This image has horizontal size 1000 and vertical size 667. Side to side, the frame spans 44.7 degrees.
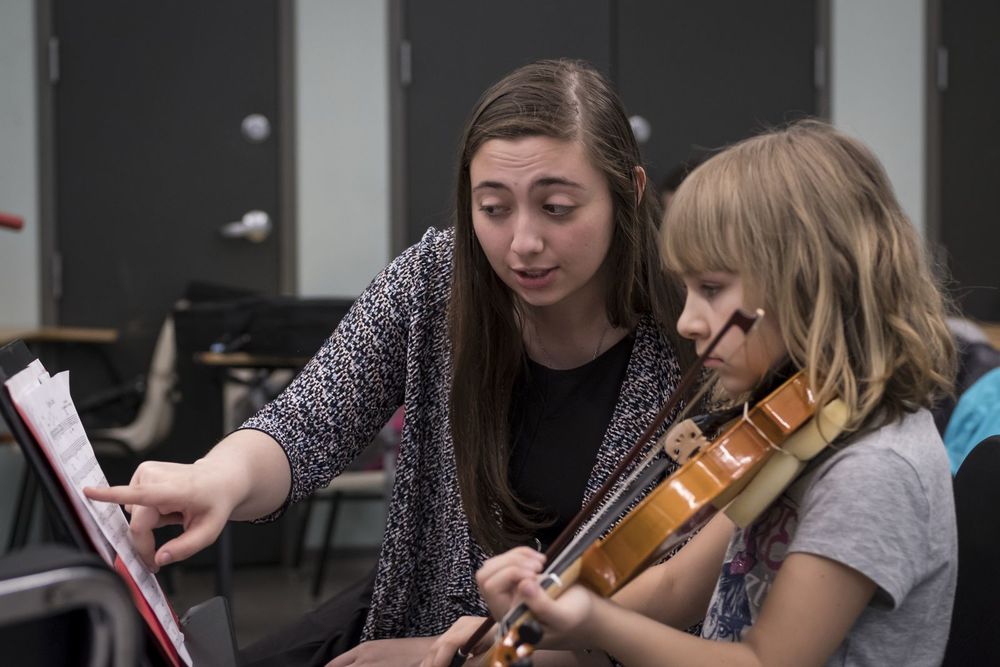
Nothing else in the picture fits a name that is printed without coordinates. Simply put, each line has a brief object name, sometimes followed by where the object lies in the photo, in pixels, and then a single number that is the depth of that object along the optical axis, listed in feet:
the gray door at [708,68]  15.87
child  3.16
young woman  4.42
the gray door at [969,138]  16.57
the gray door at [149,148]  14.57
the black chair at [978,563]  3.70
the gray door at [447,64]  15.31
